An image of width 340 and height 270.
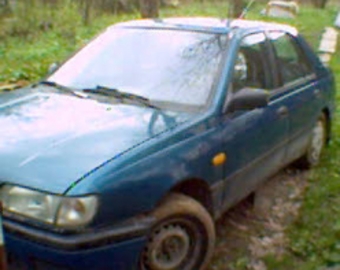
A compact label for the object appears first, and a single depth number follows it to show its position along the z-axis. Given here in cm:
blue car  262
